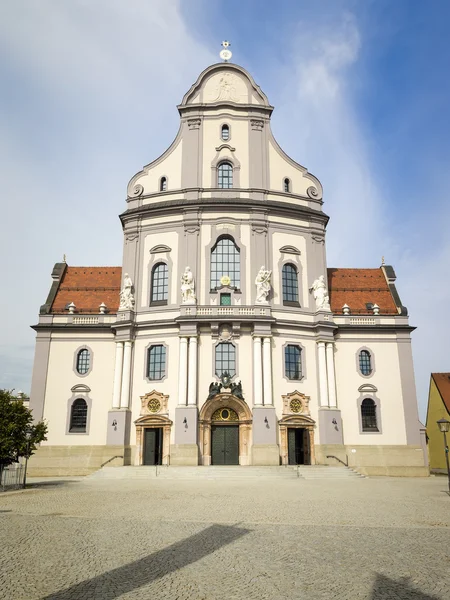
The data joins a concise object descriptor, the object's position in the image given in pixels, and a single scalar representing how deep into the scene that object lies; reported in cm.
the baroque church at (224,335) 3428
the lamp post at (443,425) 2256
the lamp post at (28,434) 2348
